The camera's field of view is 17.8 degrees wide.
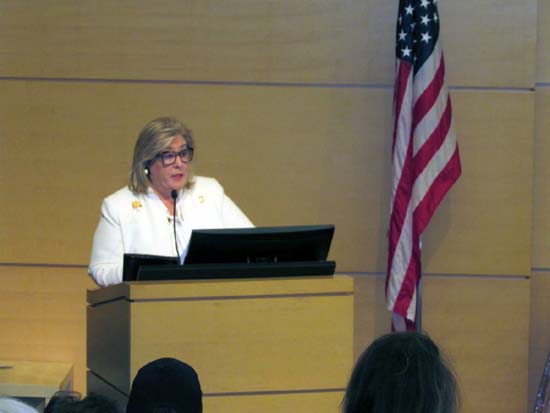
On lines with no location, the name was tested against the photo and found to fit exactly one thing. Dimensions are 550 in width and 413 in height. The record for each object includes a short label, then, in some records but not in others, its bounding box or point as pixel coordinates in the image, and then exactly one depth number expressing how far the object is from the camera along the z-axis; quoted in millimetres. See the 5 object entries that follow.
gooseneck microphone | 6678
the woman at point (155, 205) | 7375
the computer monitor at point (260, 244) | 5968
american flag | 9182
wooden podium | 5844
